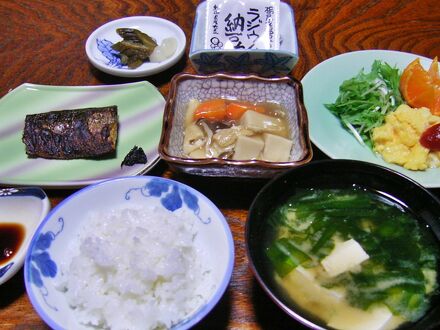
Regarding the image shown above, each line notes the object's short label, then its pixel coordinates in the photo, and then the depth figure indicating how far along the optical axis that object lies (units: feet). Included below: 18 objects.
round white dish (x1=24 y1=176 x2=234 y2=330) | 0.82
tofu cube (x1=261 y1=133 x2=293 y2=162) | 1.13
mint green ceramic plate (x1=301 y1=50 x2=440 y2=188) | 1.13
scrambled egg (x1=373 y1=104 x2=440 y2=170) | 1.15
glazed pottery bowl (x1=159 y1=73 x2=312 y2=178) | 1.01
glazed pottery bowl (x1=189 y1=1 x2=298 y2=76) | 1.32
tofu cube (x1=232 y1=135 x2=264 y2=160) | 1.15
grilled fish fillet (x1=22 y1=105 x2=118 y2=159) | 1.22
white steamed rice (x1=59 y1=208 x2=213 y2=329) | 0.84
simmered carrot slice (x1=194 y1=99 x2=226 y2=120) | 1.25
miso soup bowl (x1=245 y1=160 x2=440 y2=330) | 0.81
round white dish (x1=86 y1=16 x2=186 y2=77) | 1.46
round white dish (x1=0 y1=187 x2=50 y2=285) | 1.07
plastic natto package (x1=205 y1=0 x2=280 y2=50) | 1.45
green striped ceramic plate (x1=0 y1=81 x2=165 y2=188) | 1.16
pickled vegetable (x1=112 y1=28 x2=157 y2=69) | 1.52
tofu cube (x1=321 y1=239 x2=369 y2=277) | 0.86
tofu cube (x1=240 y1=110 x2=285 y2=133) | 1.20
